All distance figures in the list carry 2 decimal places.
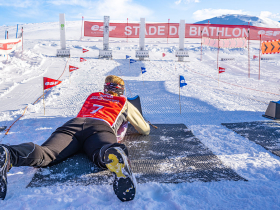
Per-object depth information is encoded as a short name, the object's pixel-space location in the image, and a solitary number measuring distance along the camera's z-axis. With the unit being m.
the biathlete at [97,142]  1.60
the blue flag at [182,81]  4.68
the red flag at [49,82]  4.32
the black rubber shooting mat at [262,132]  2.84
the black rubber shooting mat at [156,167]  1.94
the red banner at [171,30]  13.93
